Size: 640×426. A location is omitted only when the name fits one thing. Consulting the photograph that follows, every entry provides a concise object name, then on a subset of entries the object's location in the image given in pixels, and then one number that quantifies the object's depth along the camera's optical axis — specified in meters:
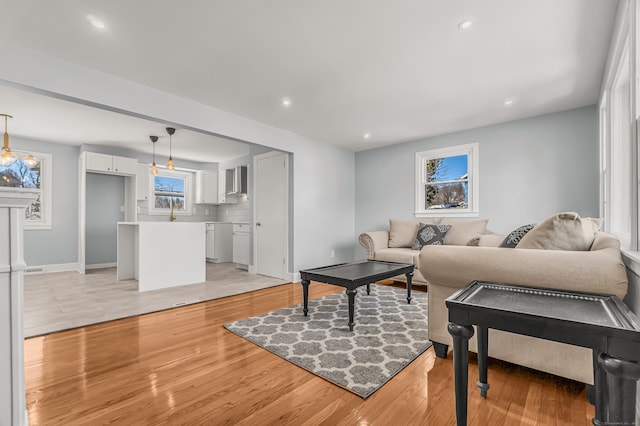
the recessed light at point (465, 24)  2.13
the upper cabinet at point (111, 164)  5.46
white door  4.89
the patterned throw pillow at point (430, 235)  4.39
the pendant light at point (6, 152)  4.14
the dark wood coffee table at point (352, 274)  2.56
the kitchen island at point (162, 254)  4.02
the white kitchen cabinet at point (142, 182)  6.21
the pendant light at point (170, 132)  4.75
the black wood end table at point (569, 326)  0.92
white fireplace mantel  1.08
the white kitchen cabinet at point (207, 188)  7.22
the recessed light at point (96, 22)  2.08
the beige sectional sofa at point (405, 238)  4.18
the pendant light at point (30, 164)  5.15
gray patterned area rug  1.91
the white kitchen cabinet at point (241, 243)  5.86
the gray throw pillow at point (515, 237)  2.15
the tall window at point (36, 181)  5.17
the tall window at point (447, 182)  4.62
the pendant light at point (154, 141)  5.02
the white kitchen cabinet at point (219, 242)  6.86
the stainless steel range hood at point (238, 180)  6.26
